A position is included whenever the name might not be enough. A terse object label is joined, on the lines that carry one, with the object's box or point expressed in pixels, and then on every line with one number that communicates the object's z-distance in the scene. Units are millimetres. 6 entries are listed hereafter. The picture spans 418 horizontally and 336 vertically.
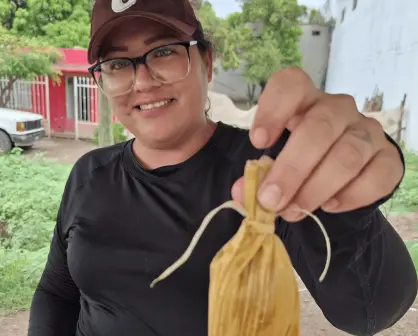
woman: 670
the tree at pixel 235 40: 6471
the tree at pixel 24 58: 6941
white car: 6309
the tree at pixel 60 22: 8422
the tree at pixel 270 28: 7293
